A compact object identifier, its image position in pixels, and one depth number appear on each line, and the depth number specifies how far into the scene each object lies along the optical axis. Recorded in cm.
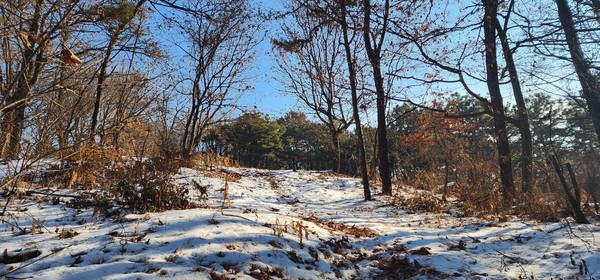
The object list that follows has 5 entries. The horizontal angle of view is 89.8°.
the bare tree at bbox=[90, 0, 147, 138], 327
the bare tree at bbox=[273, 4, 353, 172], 1430
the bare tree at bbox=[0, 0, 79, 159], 238
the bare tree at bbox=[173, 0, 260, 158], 1139
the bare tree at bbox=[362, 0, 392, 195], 869
